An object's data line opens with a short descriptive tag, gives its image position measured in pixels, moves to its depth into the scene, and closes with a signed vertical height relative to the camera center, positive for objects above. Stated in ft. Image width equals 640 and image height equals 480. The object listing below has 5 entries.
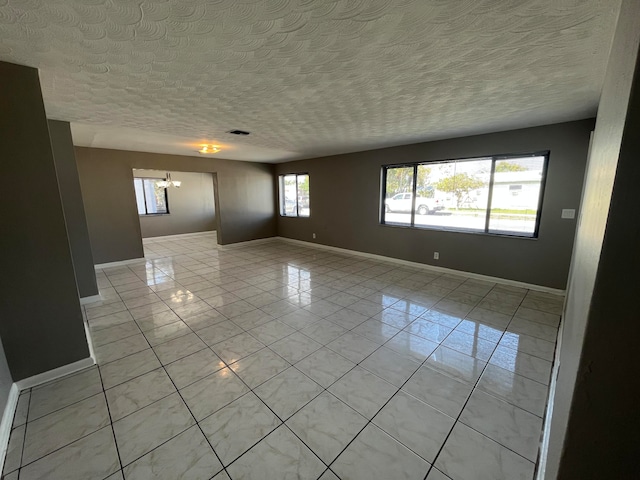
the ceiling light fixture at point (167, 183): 22.47 +1.54
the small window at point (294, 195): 23.08 +0.41
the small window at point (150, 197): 25.48 +0.35
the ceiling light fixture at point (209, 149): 15.58 +3.24
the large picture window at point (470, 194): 12.03 +0.22
